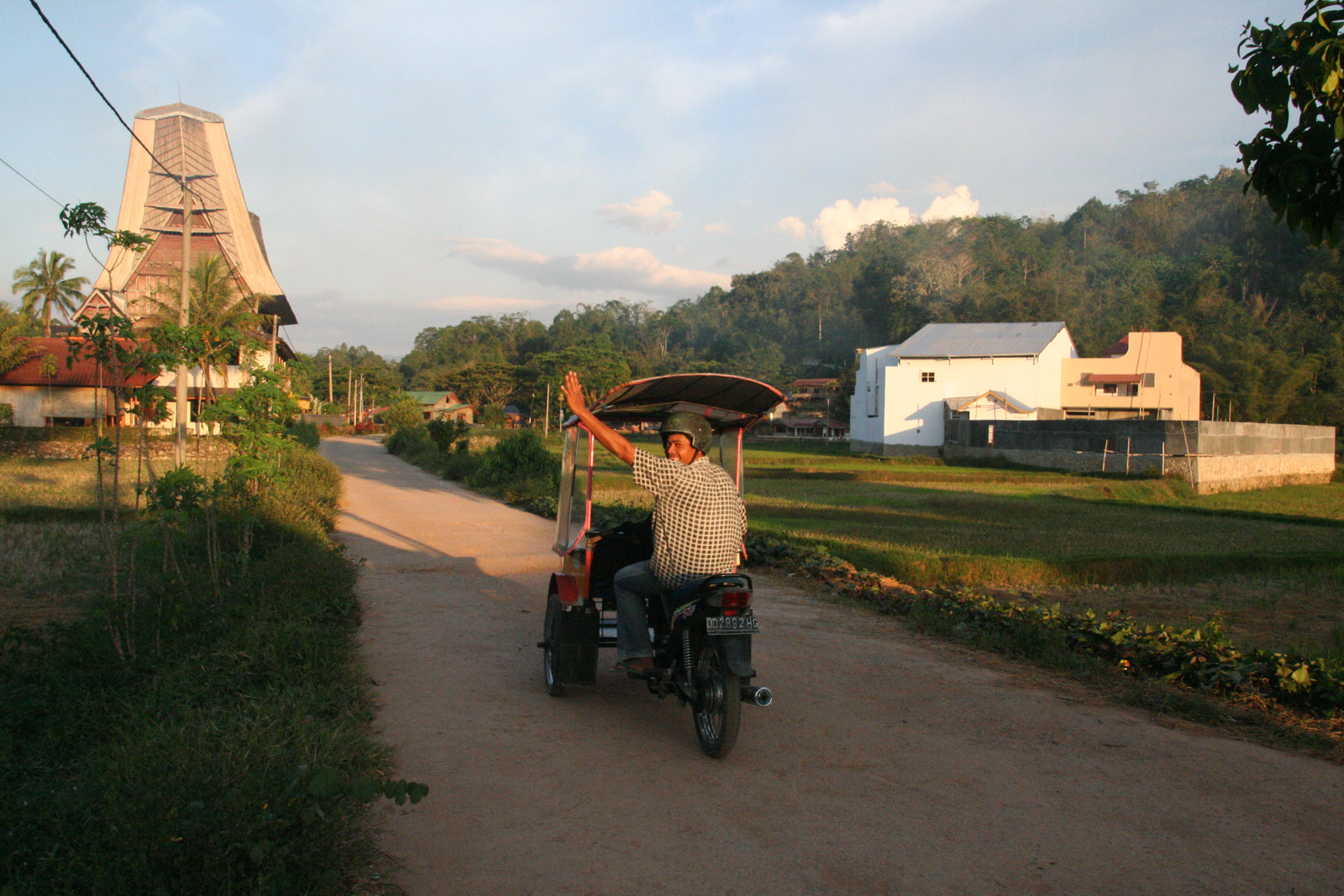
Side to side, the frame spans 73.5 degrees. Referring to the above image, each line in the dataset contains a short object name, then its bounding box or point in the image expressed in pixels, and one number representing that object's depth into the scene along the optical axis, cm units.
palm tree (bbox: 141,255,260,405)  3061
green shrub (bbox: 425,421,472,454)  3384
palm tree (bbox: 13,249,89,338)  5000
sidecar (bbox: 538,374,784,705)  547
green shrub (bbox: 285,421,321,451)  2958
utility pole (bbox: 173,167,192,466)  1529
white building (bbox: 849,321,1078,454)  5131
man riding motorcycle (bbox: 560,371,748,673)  483
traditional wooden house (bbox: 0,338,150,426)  3650
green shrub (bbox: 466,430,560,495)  2191
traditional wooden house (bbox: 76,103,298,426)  5250
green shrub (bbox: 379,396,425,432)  5344
